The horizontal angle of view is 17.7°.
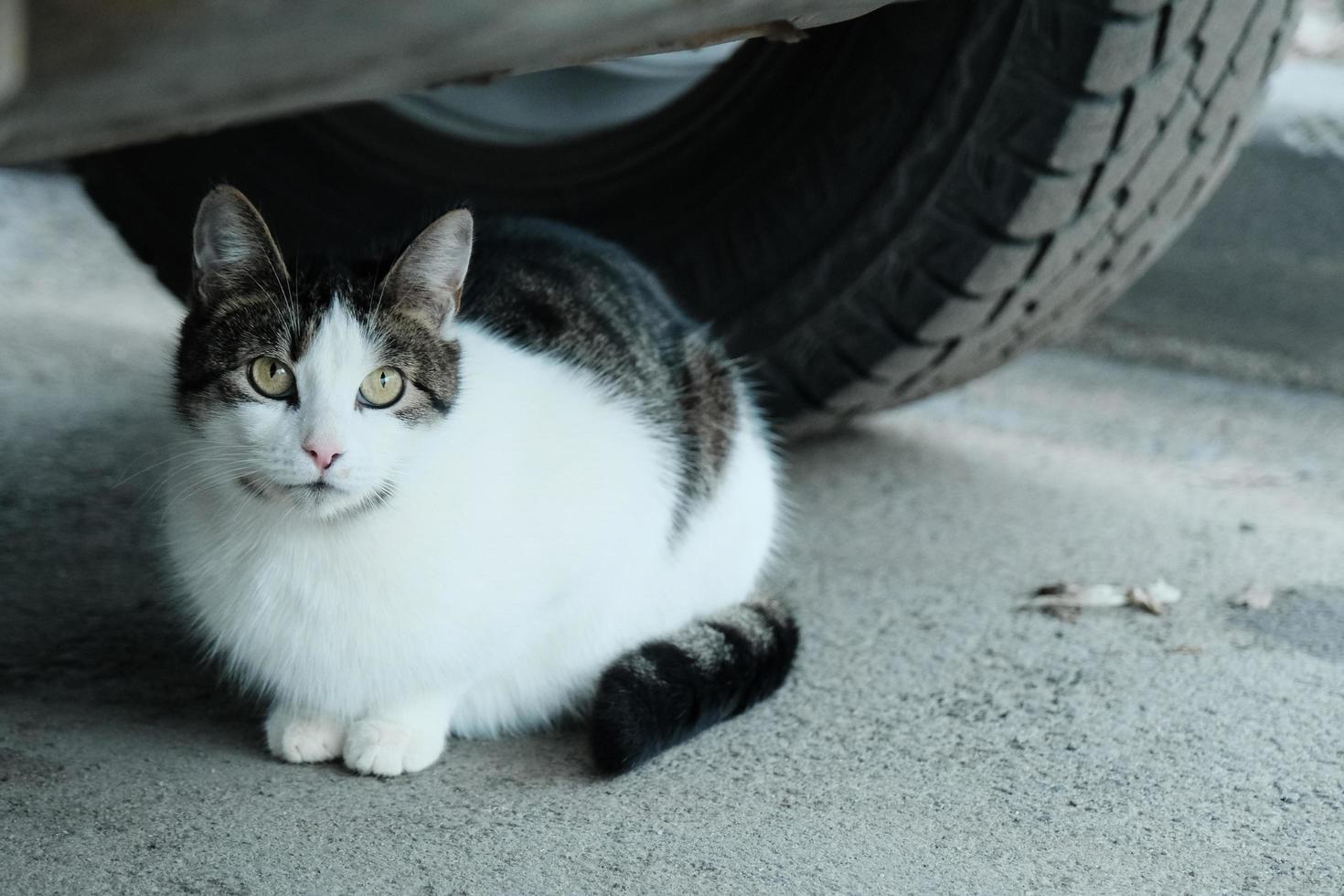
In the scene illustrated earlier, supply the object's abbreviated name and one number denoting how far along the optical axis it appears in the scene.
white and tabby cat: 1.62
